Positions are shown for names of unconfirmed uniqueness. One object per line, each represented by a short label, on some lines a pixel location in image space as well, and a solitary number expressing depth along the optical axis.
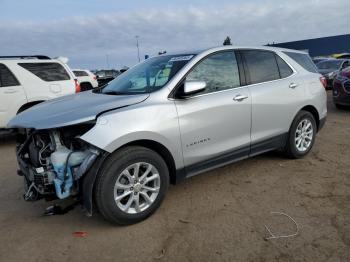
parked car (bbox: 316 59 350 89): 14.26
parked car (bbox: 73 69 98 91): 16.65
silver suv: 3.03
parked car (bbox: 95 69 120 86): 30.73
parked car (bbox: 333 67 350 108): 8.61
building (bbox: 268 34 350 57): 46.66
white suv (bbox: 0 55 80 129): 7.13
